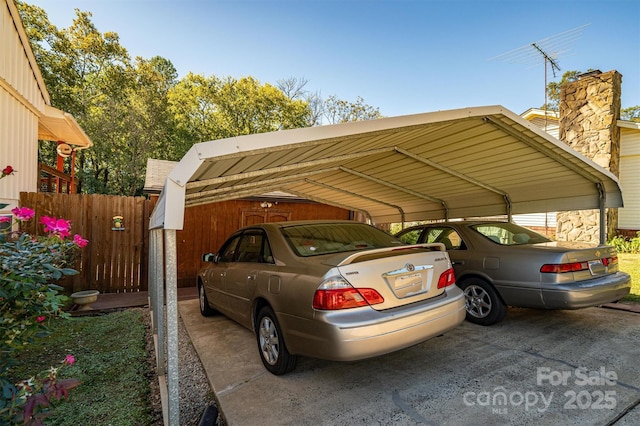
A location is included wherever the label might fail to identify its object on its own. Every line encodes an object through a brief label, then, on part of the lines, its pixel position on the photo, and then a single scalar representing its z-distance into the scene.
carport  2.26
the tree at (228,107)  23.62
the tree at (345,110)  29.28
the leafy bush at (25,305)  1.61
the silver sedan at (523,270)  3.90
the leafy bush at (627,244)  11.46
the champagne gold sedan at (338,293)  2.65
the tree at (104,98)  19.50
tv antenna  14.44
